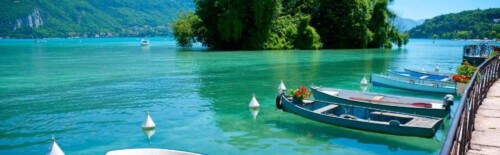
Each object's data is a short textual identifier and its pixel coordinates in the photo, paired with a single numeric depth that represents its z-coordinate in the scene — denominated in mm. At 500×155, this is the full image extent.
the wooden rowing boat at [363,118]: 12891
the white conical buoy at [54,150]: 10836
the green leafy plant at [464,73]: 20673
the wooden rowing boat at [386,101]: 15062
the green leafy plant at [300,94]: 16828
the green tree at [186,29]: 79375
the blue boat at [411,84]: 22691
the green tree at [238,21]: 69481
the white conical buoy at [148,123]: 15016
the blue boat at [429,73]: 27259
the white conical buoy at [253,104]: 18594
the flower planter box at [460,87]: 20609
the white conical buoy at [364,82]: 25664
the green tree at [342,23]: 74938
